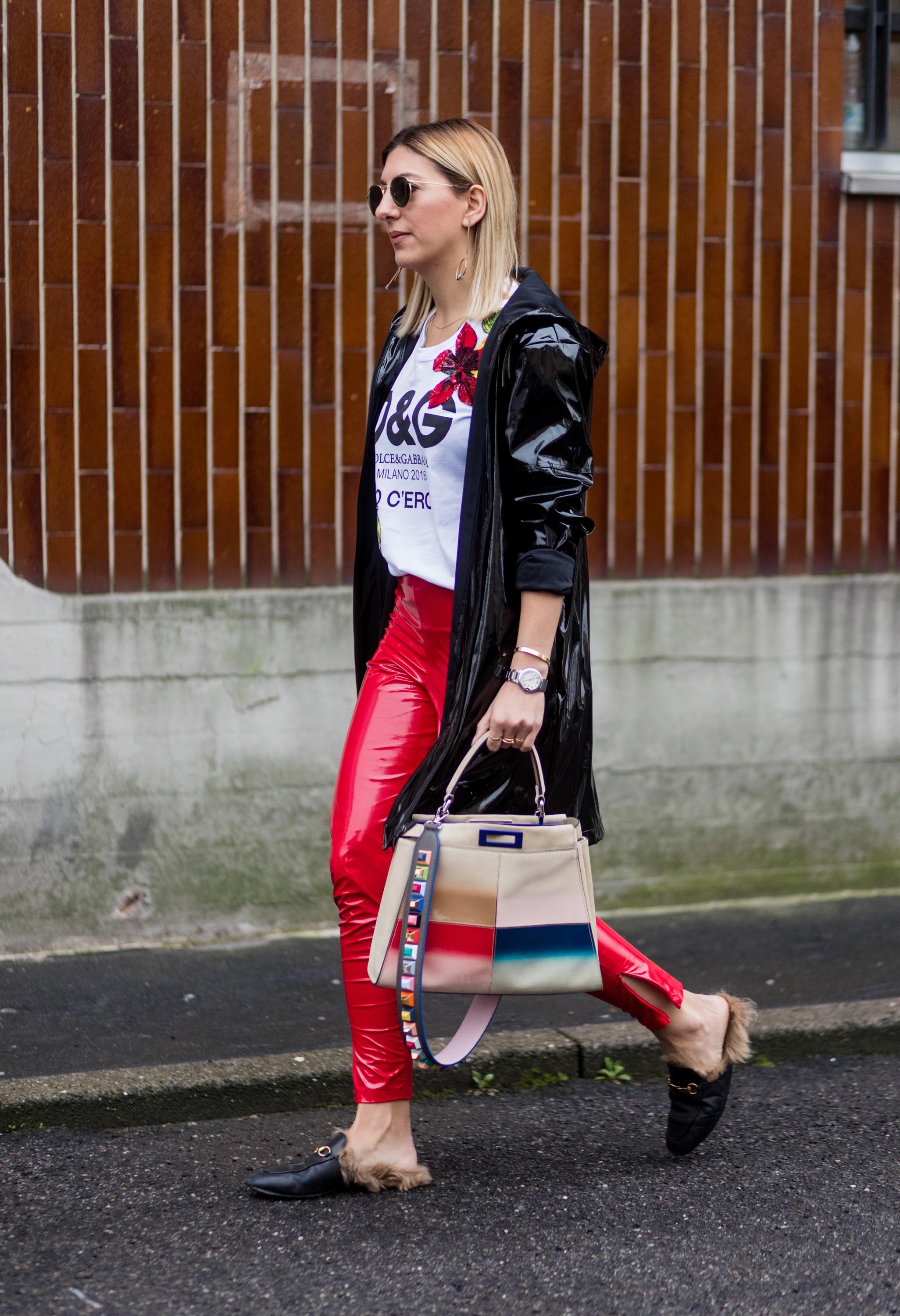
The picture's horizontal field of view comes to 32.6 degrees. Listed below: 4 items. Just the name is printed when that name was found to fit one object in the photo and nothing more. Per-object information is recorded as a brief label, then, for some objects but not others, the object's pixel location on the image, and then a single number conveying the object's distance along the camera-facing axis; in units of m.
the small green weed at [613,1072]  4.06
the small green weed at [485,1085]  3.95
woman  3.05
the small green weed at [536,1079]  4.00
